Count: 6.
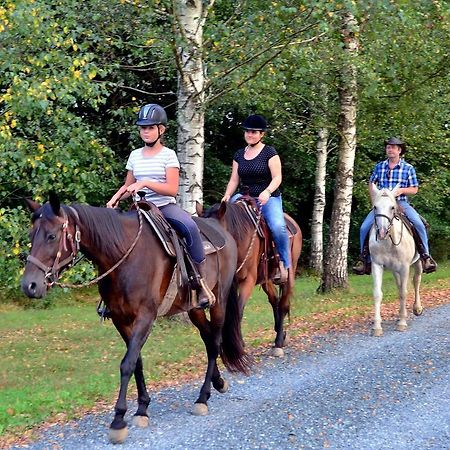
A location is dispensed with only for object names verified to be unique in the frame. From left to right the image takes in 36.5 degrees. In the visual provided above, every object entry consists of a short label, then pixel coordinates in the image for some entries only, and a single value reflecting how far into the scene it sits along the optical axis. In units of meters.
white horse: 10.66
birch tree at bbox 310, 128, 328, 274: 21.41
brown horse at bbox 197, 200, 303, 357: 8.59
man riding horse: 11.33
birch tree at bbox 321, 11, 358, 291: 15.41
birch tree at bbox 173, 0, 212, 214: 10.60
